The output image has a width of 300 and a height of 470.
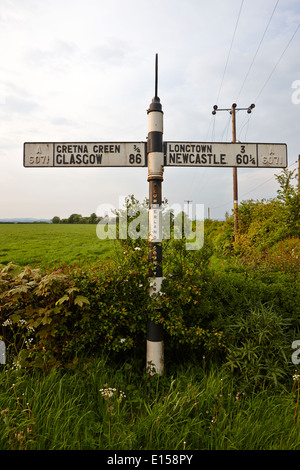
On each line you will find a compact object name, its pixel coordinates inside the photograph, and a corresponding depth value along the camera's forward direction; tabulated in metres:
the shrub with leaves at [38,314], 2.88
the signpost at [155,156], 3.10
